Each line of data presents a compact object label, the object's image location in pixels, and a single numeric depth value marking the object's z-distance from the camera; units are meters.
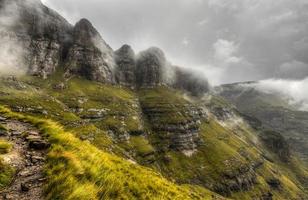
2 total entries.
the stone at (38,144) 13.59
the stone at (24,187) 9.04
